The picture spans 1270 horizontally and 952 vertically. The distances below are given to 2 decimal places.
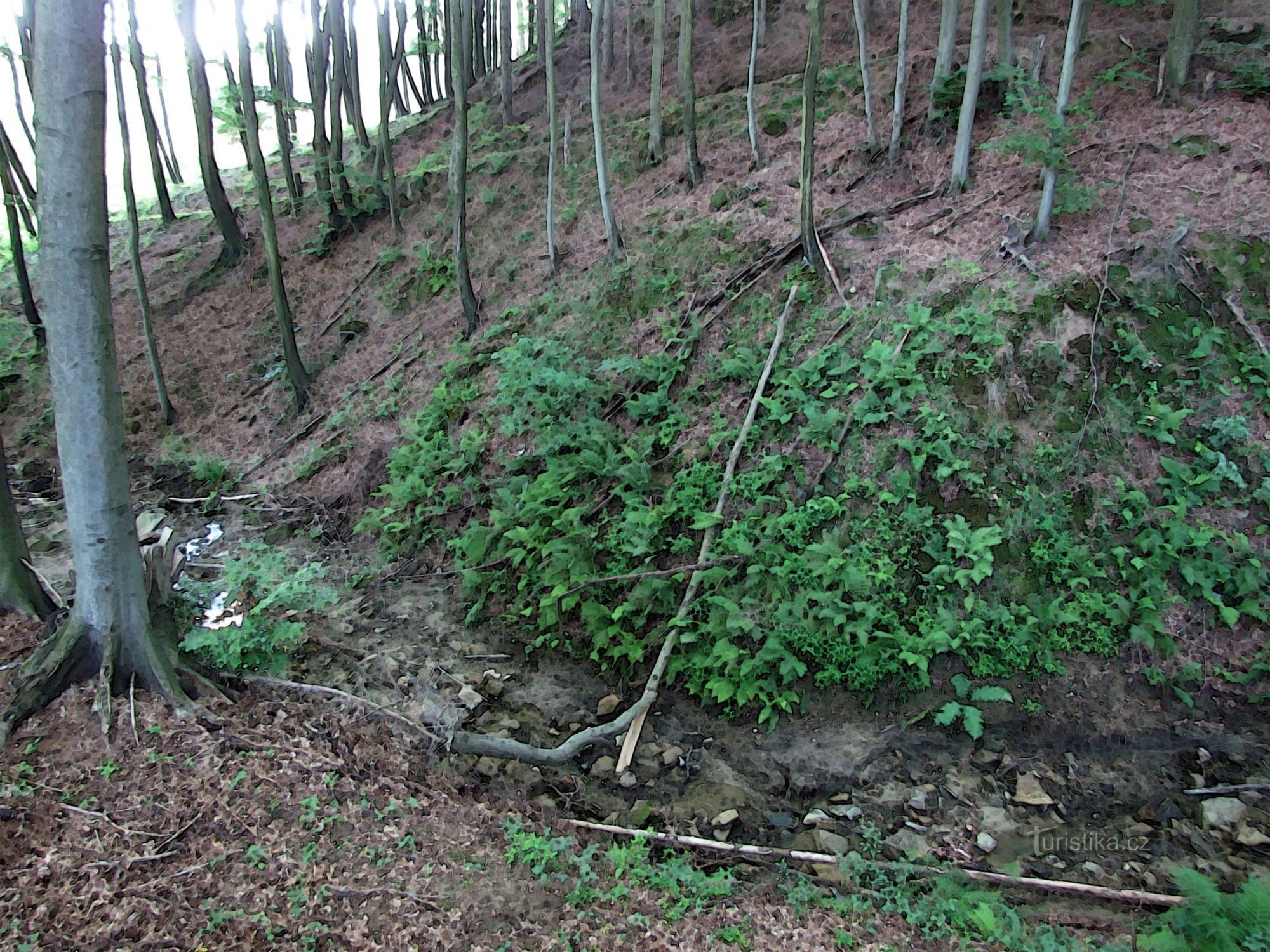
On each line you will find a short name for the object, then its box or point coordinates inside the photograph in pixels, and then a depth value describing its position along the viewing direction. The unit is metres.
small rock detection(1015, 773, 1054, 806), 5.39
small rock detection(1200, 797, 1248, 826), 5.05
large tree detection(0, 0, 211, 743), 4.39
